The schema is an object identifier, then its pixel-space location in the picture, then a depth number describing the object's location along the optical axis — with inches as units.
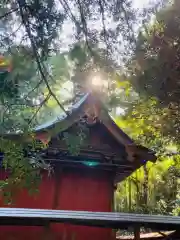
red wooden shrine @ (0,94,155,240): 190.8
